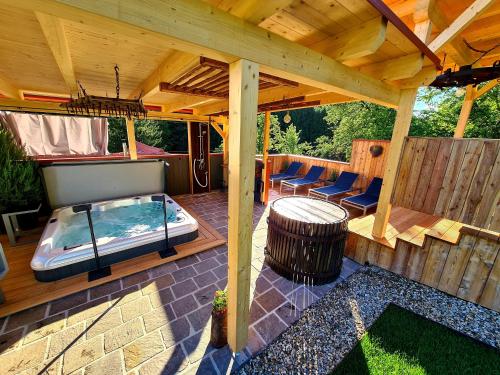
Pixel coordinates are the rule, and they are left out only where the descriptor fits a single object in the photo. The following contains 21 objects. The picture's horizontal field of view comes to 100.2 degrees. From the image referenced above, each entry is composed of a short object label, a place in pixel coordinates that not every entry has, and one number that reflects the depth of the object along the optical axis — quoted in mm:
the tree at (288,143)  14438
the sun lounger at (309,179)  7530
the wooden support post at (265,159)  6013
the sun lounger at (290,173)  8227
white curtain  5254
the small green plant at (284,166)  9375
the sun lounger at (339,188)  6297
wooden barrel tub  2926
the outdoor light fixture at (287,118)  5742
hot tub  2873
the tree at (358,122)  10961
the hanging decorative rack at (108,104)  2951
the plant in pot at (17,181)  3480
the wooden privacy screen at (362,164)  6297
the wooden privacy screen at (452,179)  2553
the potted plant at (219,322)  2062
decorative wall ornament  6223
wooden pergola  1208
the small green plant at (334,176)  7616
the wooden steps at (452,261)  2674
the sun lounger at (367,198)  5428
